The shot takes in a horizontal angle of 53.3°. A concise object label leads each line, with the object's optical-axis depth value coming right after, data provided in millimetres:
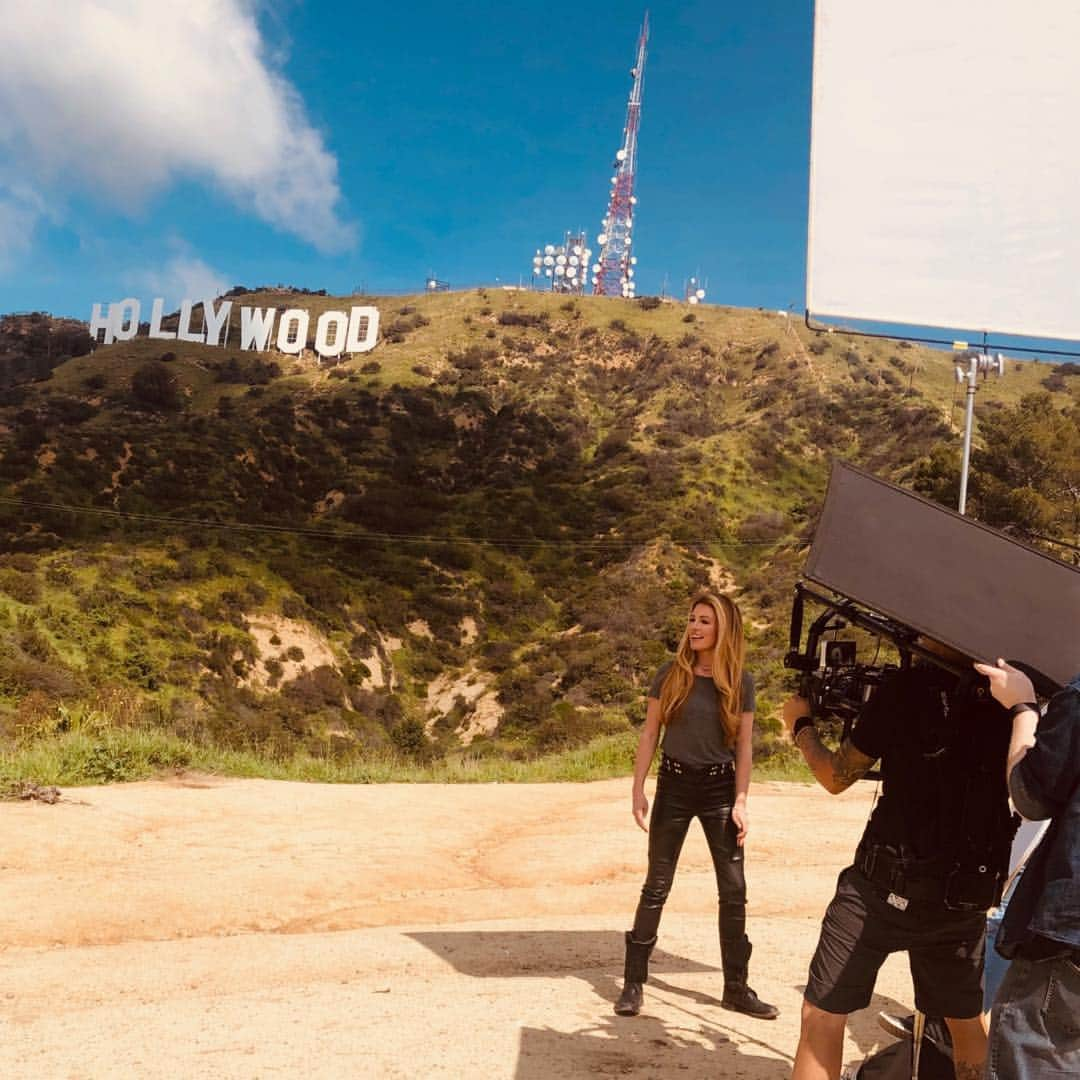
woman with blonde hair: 5238
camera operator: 3113
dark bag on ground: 3479
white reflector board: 4875
